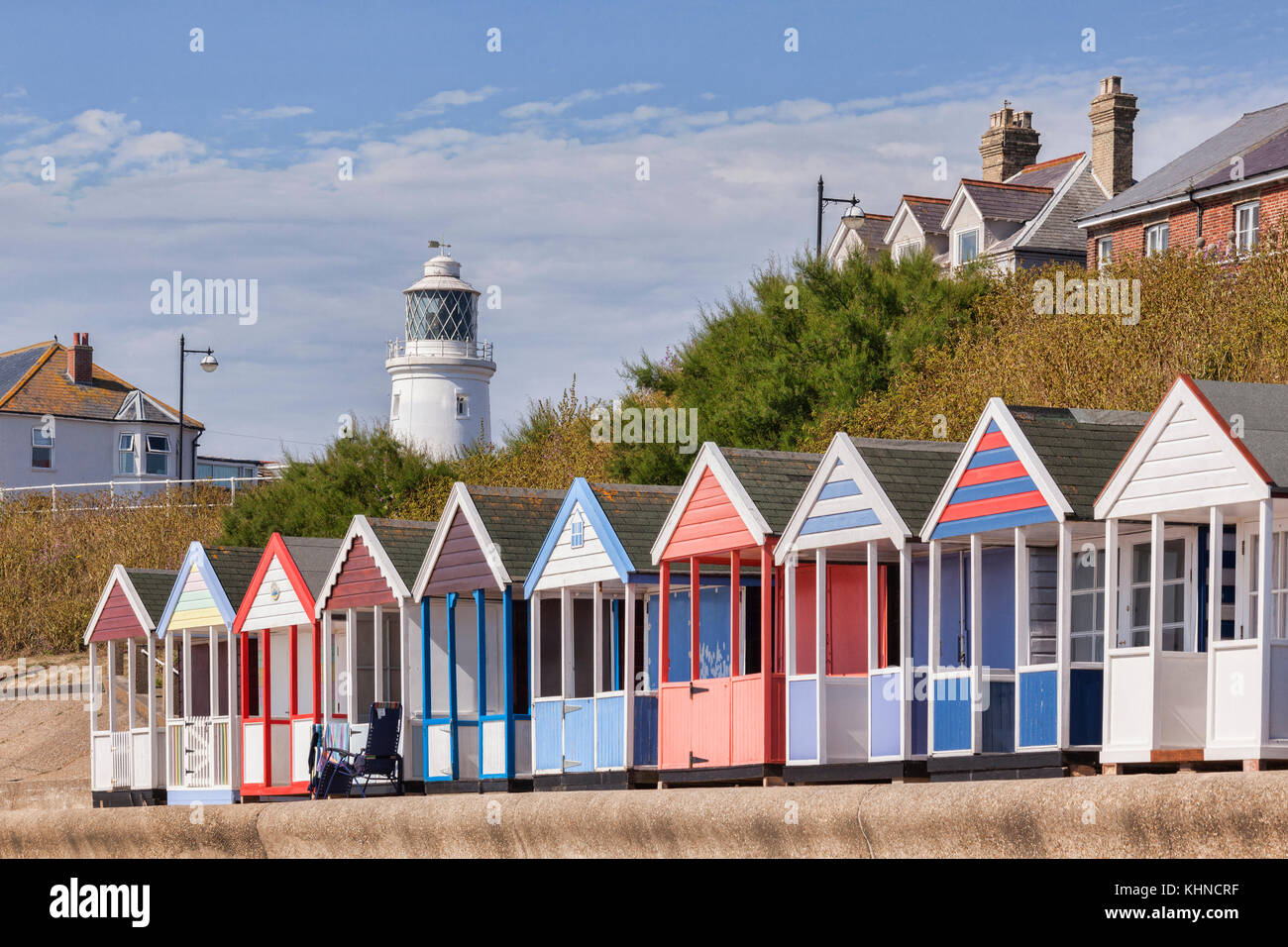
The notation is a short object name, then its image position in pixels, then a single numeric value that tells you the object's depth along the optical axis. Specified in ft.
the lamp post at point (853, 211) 163.38
